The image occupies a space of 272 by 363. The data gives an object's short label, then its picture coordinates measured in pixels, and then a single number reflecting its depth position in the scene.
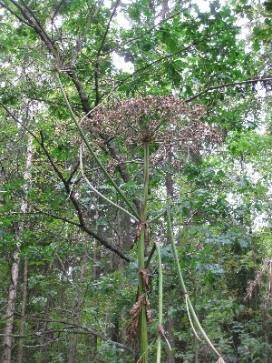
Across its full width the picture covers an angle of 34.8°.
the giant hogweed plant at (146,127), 1.77
